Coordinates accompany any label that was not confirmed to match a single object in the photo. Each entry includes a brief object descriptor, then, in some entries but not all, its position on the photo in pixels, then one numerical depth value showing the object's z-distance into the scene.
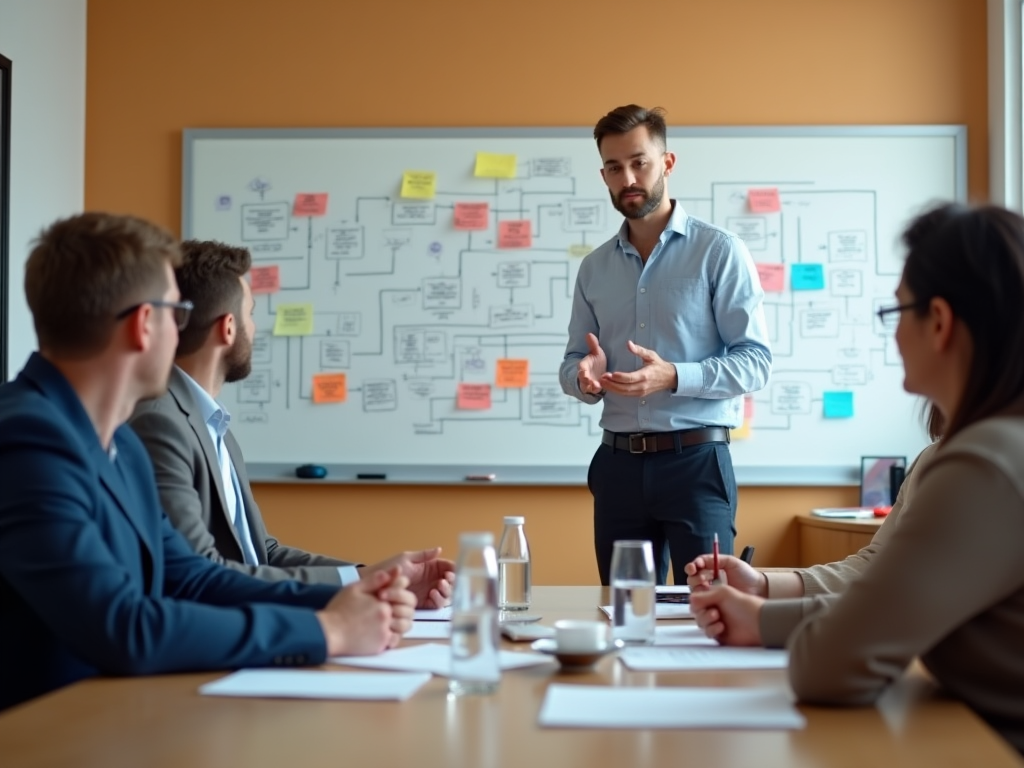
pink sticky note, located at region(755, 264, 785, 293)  4.35
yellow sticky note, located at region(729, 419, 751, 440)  4.31
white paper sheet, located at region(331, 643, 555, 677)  1.50
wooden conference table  1.07
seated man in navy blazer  1.39
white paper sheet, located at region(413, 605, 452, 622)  1.95
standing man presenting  2.99
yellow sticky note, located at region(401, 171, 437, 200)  4.42
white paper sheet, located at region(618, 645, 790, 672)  1.50
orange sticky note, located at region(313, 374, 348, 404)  4.41
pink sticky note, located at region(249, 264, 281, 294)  4.43
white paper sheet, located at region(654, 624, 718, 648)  1.69
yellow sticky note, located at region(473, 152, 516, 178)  4.40
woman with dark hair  1.23
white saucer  1.48
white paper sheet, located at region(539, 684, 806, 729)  1.19
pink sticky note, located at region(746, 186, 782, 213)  4.36
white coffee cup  1.48
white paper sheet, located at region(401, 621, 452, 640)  1.77
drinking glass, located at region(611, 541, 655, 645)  1.69
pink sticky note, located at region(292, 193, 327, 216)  4.45
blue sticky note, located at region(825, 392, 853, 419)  4.29
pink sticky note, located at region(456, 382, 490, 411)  4.38
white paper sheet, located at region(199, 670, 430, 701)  1.32
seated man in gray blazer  2.00
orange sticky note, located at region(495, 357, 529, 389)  4.37
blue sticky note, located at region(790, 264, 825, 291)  4.34
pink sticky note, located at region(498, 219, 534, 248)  4.39
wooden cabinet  3.76
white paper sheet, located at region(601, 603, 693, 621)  1.97
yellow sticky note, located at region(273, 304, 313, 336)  4.42
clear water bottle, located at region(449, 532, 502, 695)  1.35
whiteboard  4.31
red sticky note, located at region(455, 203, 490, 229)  4.41
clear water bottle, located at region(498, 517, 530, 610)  2.11
